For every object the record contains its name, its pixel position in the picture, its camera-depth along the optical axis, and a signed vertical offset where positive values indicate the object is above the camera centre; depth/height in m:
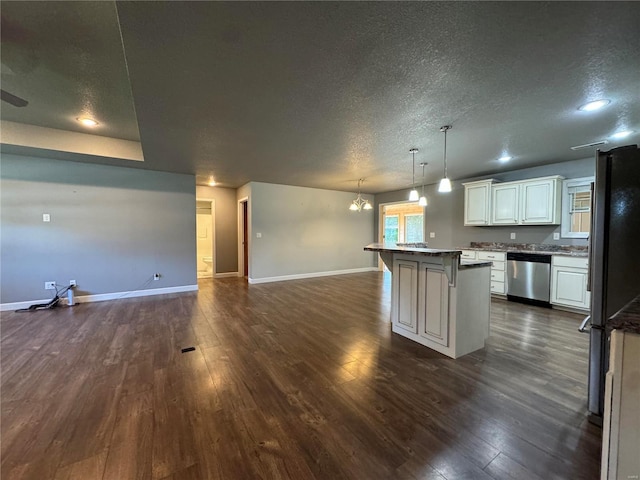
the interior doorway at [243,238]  6.96 -0.19
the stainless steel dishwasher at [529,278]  4.25 -0.75
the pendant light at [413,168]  3.64 +1.19
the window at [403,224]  8.60 +0.30
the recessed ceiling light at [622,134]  3.11 +1.19
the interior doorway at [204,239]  7.98 -0.25
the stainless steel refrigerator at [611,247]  1.64 -0.09
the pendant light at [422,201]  3.73 +0.44
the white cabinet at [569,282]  3.88 -0.74
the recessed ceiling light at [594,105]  2.39 +1.20
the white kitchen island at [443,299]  2.54 -0.70
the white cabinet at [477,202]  5.13 +0.60
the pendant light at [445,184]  3.00 +0.57
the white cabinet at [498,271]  4.74 -0.71
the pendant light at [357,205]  5.69 +0.58
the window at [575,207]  4.26 +0.43
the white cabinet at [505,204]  4.75 +0.54
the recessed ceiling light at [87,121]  3.42 +1.46
